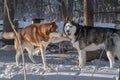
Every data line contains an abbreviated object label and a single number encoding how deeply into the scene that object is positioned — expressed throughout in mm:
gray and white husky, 8805
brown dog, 8391
